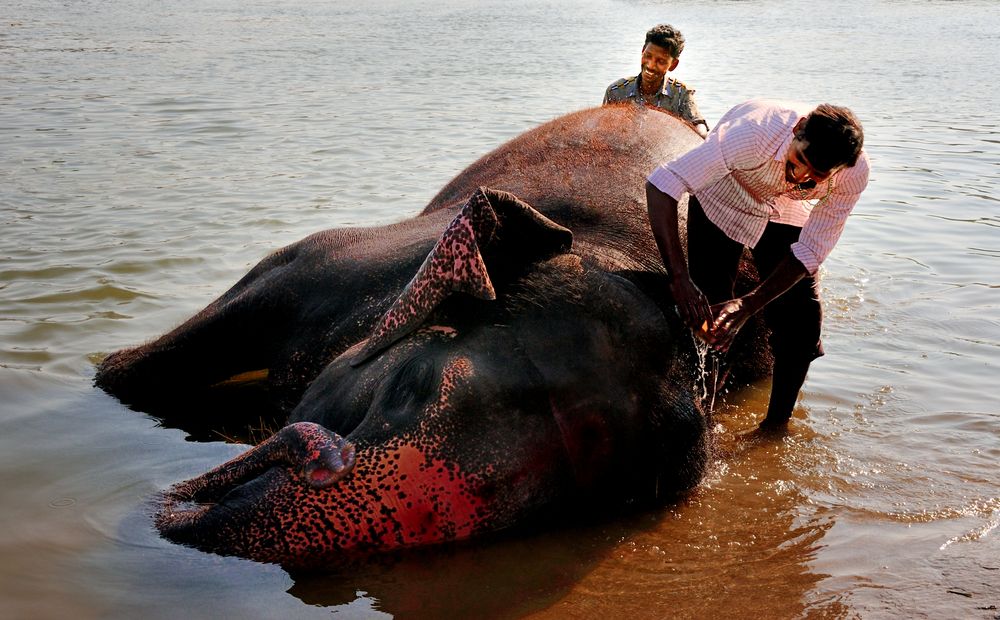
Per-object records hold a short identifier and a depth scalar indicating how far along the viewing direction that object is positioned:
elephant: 3.56
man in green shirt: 7.67
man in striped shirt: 4.12
